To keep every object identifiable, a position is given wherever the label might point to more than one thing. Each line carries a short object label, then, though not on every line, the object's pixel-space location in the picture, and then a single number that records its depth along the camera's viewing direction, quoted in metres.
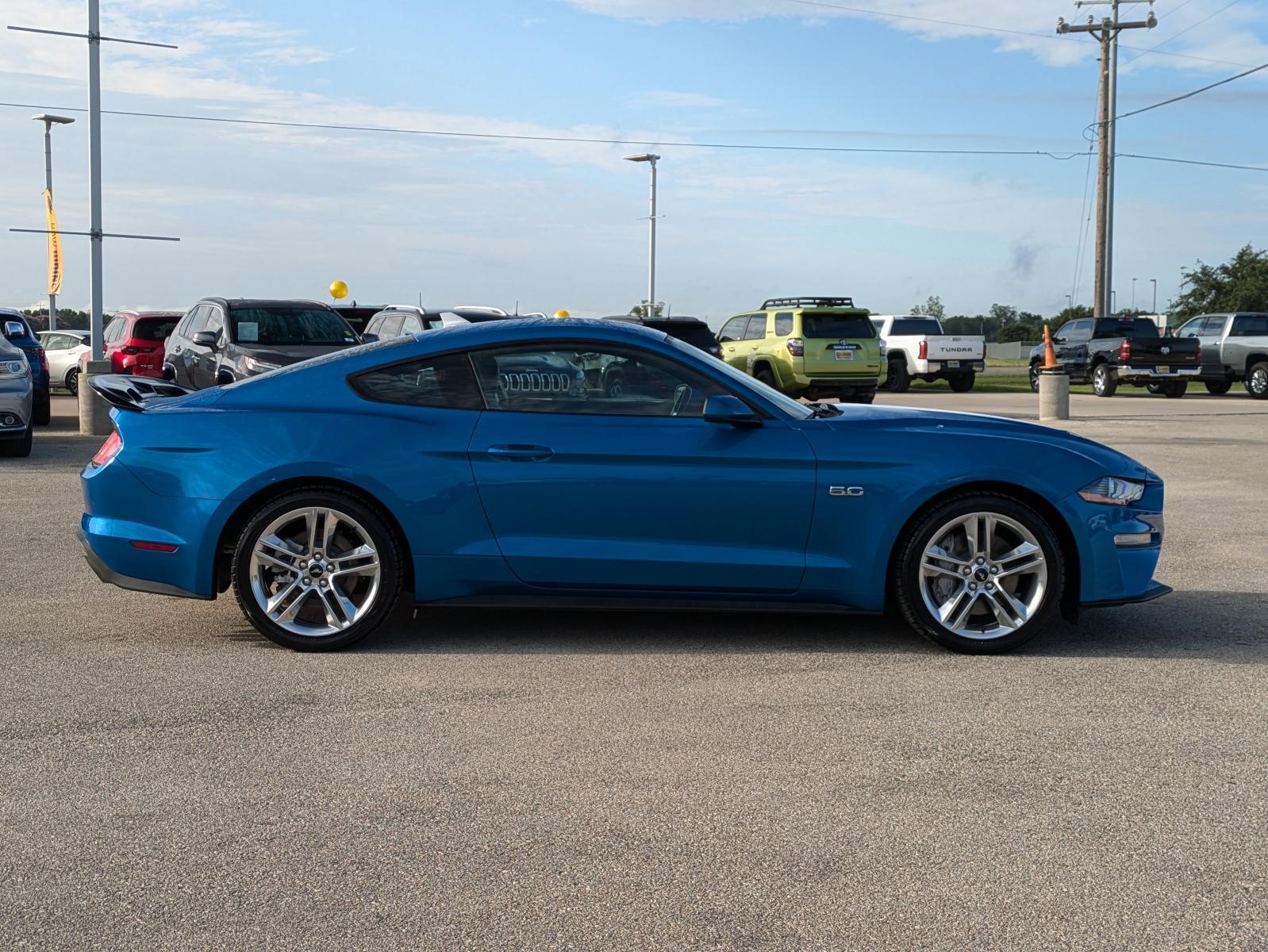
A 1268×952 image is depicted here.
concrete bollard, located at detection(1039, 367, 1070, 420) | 21.86
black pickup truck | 30.44
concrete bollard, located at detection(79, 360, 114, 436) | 17.19
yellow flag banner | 34.50
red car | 23.03
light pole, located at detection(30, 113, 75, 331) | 42.38
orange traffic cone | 21.81
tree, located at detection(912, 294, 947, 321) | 98.12
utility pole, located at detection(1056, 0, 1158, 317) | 37.38
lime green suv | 25.59
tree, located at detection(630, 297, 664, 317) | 45.53
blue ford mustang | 6.09
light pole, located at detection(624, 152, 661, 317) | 48.18
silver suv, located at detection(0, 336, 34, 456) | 13.99
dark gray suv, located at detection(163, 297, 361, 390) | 16.81
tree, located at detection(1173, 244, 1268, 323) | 77.31
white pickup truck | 33.34
